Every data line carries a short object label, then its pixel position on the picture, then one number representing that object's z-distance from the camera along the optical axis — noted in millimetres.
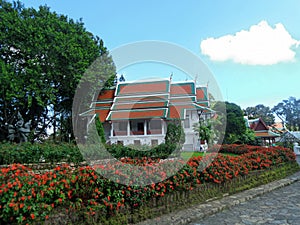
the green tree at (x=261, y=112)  52628
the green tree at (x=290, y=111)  54062
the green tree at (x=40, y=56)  14602
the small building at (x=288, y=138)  20167
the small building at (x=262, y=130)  28566
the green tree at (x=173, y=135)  13258
